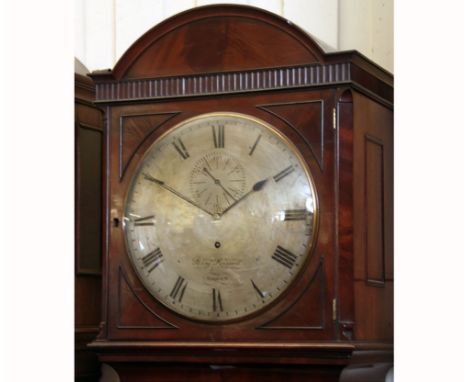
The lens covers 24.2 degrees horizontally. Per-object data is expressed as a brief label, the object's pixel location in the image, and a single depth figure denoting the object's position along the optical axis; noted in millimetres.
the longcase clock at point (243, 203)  1529
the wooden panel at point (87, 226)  1828
